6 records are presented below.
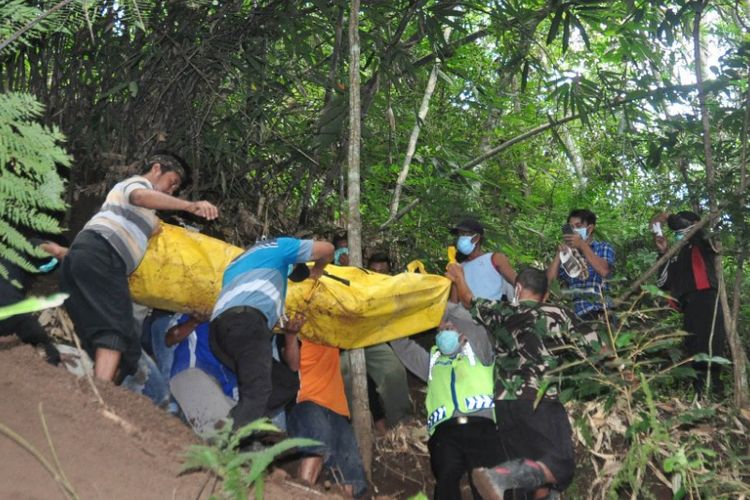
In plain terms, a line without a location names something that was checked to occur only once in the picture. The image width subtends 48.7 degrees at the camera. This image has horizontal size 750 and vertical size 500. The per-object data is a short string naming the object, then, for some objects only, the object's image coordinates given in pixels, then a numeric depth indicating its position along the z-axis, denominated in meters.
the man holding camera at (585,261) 5.92
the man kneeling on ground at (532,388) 4.39
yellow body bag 4.64
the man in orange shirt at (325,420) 4.79
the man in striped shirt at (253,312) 4.15
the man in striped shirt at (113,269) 4.17
